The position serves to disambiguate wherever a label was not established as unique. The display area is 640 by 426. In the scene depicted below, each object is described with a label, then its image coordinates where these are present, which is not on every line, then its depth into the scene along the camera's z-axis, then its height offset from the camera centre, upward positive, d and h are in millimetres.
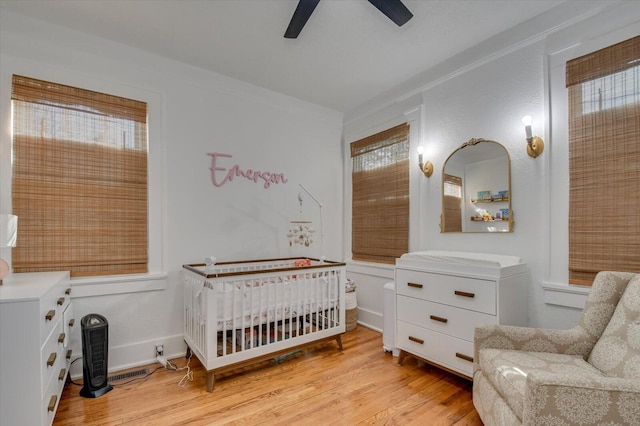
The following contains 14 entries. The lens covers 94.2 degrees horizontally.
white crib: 2082 -769
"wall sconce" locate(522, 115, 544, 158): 2041 +496
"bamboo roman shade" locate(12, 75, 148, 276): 2049 +254
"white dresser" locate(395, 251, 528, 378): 1905 -612
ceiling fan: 1605 +1144
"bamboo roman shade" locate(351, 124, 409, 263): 3027 +192
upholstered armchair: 1027 -680
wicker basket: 3205 -1155
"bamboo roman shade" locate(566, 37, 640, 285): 1699 +312
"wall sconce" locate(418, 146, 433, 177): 2758 +445
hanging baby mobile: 3088 -210
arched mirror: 2258 +196
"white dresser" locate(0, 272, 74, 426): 1352 -675
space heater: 1934 -940
